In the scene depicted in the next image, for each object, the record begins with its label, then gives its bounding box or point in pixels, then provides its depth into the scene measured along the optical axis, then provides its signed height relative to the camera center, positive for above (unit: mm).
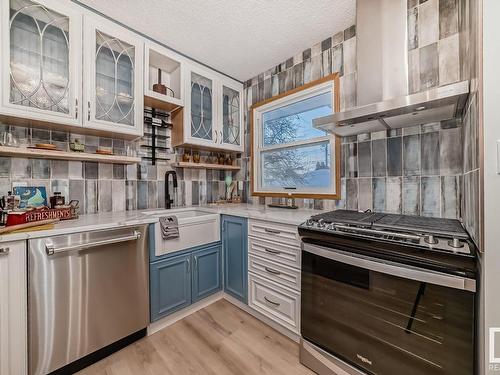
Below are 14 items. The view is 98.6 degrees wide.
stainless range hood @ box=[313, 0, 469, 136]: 1438 +858
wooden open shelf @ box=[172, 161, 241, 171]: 2406 +257
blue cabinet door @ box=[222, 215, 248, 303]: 2029 -675
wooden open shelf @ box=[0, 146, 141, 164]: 1422 +242
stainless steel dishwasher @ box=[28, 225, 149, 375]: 1239 -708
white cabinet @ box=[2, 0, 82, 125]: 1361 +874
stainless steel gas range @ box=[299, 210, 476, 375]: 921 -561
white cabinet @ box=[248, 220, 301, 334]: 1638 -706
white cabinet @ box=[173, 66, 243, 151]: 2354 +901
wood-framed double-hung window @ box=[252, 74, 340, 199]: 2102 +455
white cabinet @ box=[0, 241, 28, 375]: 1135 -656
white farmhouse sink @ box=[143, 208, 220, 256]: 1773 -425
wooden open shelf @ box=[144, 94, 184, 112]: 2041 +867
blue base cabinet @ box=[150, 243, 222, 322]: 1758 -825
